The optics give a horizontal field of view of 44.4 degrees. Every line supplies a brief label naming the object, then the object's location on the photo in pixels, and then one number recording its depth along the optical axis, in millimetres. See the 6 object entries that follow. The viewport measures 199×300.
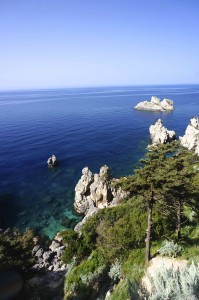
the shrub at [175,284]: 10469
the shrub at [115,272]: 21172
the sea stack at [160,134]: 81062
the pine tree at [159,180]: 19312
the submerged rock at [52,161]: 64750
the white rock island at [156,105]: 154625
